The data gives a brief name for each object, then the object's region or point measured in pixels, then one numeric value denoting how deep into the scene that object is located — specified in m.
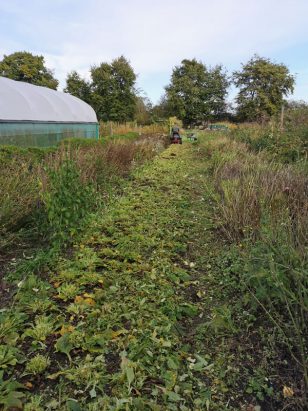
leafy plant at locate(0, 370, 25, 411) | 1.49
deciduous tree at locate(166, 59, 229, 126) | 36.66
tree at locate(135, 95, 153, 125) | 32.91
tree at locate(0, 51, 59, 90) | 35.94
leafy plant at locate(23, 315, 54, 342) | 1.98
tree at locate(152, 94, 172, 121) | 36.60
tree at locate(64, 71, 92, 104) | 33.44
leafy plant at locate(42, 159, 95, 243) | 3.19
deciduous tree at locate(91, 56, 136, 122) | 31.39
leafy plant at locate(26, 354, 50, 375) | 1.72
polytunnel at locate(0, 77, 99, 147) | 8.99
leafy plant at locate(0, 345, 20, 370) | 1.75
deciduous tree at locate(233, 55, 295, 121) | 35.69
